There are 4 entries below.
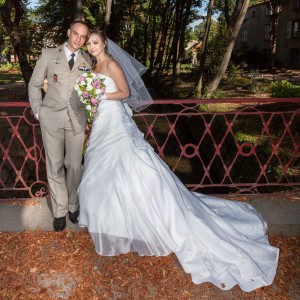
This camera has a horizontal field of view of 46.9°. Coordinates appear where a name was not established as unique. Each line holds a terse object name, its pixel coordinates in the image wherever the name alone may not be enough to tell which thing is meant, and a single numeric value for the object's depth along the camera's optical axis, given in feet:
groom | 12.84
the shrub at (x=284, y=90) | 46.62
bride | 12.09
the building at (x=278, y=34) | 131.75
